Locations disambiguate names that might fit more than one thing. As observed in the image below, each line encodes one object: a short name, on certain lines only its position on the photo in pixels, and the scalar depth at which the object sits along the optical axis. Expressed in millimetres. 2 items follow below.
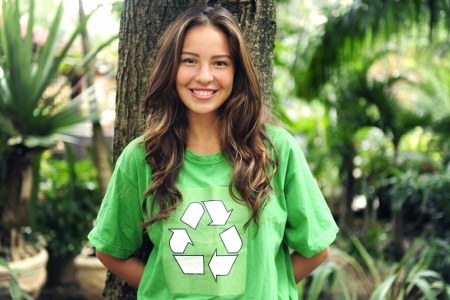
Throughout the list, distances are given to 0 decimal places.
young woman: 1771
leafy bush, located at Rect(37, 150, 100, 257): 4941
